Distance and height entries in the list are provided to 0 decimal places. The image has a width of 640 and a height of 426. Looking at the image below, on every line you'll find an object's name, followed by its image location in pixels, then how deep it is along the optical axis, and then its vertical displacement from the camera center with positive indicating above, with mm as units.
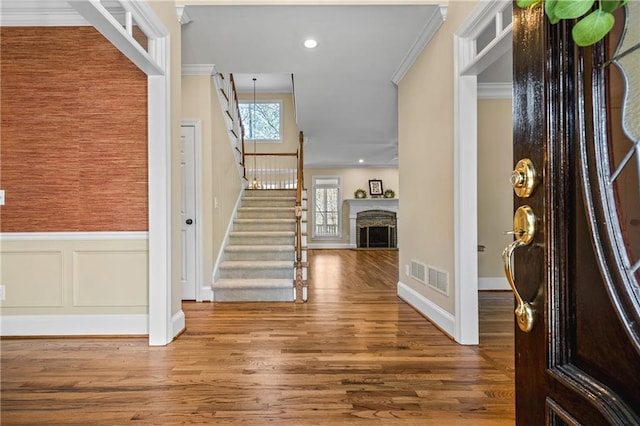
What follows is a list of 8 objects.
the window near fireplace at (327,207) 10688 +148
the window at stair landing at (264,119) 8906 +2320
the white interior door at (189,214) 4078 -12
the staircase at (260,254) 4027 -525
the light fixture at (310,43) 3387 +1611
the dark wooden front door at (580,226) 476 -23
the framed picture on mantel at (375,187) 10730 +736
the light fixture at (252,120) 8788 +2284
